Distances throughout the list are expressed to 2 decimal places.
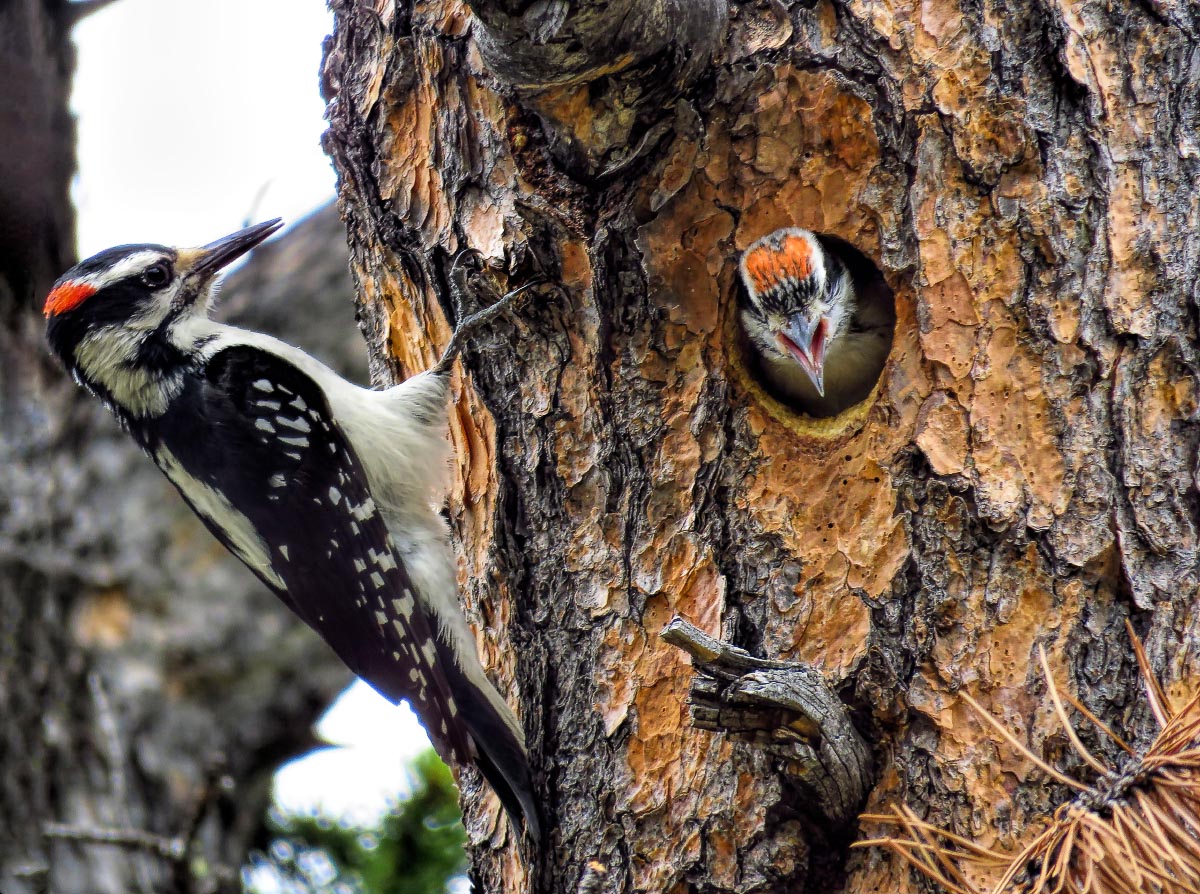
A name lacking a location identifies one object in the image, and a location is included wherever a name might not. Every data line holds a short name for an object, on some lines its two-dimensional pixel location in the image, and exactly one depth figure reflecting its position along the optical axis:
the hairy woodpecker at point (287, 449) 6.84
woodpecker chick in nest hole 6.20
